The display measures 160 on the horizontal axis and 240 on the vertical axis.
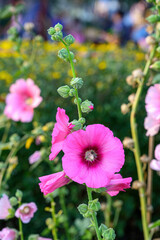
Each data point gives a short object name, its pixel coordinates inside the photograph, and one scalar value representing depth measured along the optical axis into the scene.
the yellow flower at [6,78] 2.83
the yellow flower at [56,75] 2.84
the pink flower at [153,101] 0.84
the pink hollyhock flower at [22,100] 1.31
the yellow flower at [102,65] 3.09
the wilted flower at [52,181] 0.58
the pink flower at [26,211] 0.81
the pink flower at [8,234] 0.79
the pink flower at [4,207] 0.78
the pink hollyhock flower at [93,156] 0.57
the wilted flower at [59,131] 0.58
